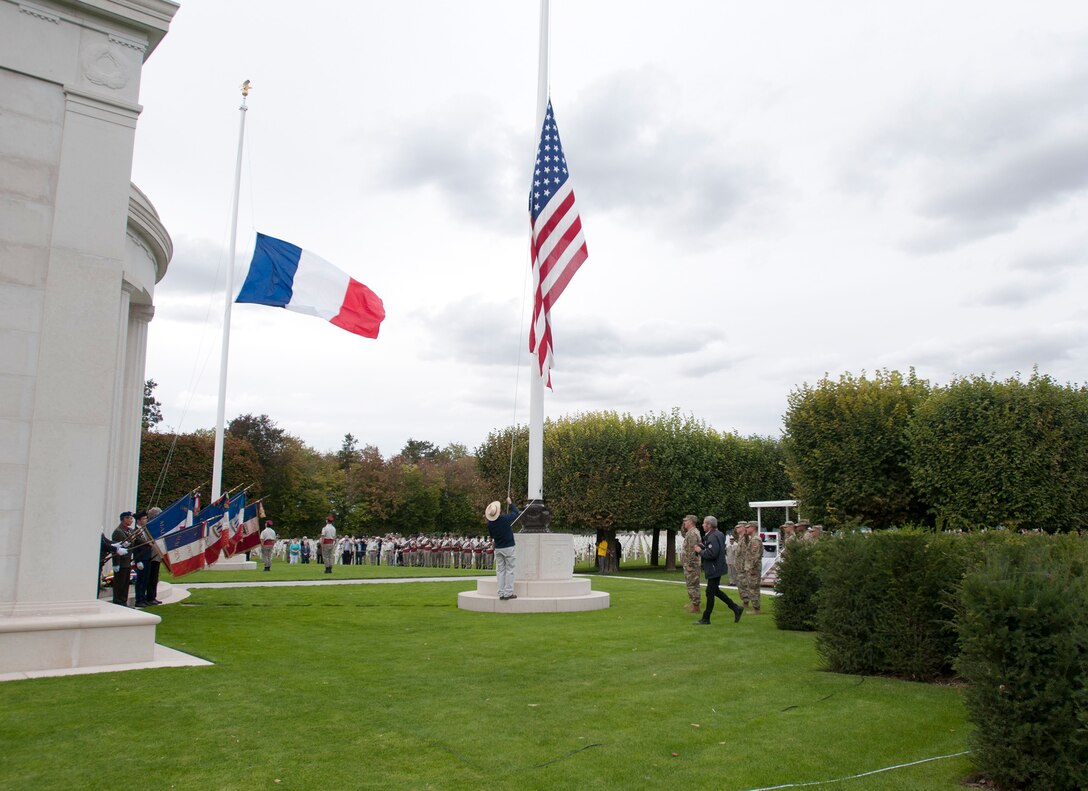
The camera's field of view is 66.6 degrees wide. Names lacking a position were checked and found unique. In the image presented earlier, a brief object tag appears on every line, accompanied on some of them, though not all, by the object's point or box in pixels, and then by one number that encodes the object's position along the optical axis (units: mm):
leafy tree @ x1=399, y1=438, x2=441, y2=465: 121938
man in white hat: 15117
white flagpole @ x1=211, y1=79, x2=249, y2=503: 26812
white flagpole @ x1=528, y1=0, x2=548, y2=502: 16219
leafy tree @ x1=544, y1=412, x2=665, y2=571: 37156
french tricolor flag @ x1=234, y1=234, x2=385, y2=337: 19109
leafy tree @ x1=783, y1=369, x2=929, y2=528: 26781
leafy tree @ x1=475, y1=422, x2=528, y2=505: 40906
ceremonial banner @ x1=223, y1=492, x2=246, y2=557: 23531
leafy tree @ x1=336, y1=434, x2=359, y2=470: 100562
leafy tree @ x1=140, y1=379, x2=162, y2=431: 79312
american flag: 15906
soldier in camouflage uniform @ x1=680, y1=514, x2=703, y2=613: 15305
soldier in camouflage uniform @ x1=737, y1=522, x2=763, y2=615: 15664
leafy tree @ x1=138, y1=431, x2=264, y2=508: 52094
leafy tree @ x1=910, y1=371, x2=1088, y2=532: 23094
